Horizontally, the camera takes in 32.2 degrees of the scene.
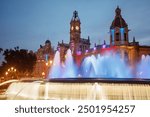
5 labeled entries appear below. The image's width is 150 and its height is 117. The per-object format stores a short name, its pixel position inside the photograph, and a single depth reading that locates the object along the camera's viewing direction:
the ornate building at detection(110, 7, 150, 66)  33.50
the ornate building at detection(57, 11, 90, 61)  52.31
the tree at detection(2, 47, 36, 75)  32.47
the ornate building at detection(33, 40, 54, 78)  59.19
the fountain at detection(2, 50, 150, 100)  9.57
